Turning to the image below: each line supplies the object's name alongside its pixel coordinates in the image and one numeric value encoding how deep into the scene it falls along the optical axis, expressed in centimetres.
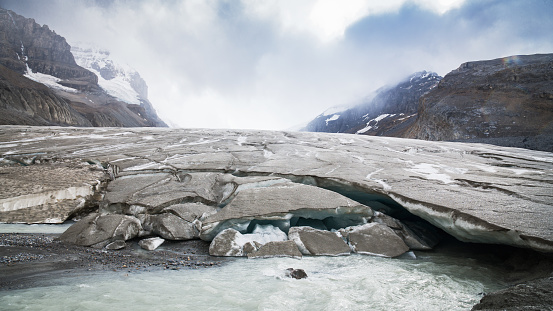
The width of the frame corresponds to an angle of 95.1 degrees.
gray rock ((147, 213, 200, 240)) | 591
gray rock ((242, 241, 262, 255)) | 519
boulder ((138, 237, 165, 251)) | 536
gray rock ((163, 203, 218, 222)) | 634
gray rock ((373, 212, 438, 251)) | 586
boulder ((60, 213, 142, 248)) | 530
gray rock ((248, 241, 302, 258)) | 505
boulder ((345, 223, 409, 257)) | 534
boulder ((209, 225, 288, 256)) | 520
